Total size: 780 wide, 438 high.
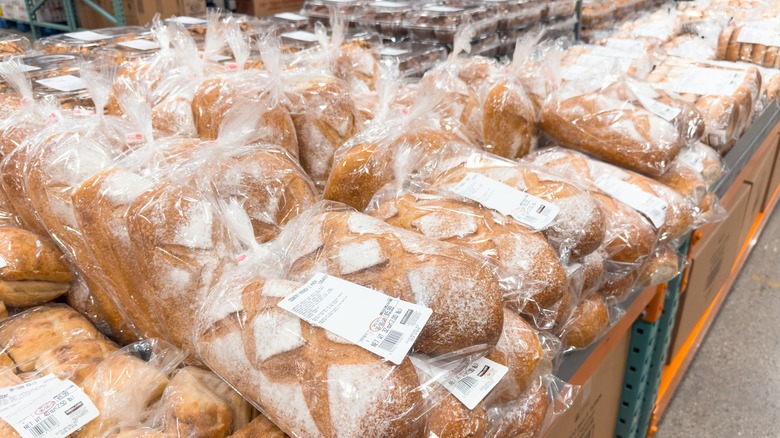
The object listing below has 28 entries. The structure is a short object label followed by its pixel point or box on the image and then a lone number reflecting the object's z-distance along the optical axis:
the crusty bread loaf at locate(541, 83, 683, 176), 1.36
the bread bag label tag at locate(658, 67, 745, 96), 1.88
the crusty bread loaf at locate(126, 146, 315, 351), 0.83
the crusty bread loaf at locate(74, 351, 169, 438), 0.75
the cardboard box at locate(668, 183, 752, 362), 1.93
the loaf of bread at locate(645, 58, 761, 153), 1.79
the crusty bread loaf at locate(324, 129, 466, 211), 1.08
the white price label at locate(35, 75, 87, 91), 1.66
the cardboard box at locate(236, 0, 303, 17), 4.39
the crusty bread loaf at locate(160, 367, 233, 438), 0.70
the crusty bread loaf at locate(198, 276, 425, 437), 0.61
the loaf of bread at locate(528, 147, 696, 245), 1.28
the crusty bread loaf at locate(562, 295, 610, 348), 1.08
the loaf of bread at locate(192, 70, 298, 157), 1.09
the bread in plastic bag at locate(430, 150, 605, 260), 0.99
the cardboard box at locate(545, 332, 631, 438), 1.19
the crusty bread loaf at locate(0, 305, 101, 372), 0.88
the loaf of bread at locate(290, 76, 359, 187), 1.19
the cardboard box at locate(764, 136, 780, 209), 2.99
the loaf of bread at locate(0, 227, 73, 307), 0.96
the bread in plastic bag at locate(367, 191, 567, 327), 0.88
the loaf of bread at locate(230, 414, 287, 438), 0.69
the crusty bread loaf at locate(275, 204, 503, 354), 0.71
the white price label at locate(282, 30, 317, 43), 2.44
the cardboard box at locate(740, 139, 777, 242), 2.44
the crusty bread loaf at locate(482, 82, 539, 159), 1.37
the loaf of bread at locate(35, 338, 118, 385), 0.81
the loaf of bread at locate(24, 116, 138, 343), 0.97
